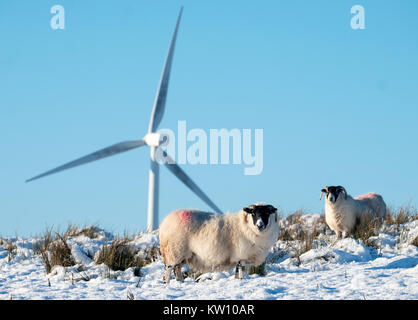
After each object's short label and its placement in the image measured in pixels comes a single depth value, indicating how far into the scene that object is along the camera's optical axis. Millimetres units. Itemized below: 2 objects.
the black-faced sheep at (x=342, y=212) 14117
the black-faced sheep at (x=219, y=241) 9086
